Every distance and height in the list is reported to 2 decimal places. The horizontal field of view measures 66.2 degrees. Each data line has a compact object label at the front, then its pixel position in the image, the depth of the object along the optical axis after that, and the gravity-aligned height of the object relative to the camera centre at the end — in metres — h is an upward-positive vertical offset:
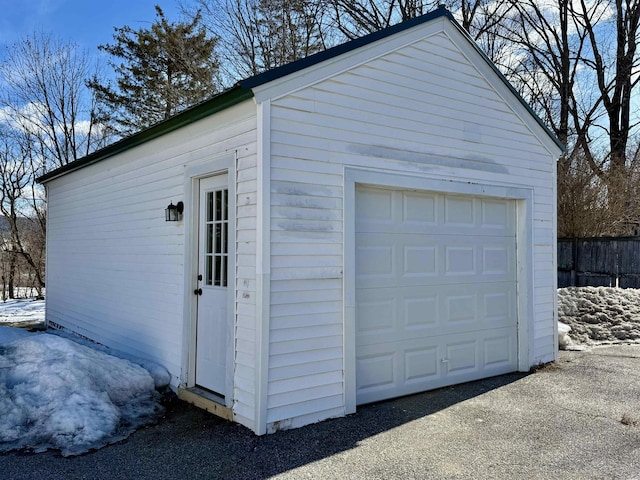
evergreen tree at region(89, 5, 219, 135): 15.61 +5.66
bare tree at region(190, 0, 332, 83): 14.38 +6.45
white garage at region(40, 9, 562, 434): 4.15 +0.12
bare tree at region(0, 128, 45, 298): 15.88 +1.34
